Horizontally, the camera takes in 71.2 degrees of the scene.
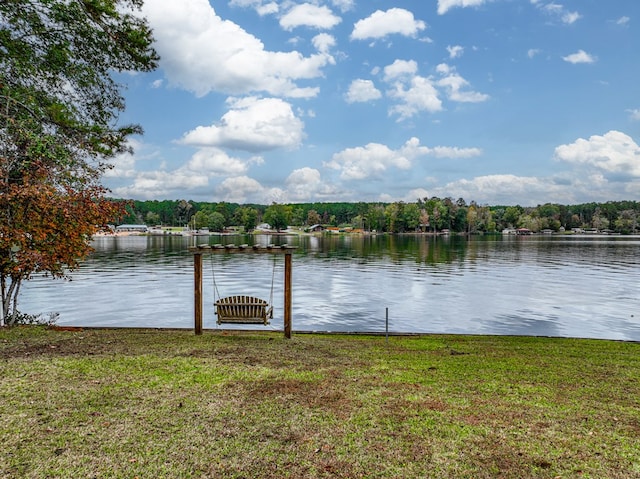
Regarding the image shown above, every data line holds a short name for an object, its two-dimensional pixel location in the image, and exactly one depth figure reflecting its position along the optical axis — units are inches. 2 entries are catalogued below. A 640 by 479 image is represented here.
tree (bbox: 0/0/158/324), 480.1
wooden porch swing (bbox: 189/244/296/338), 463.5
